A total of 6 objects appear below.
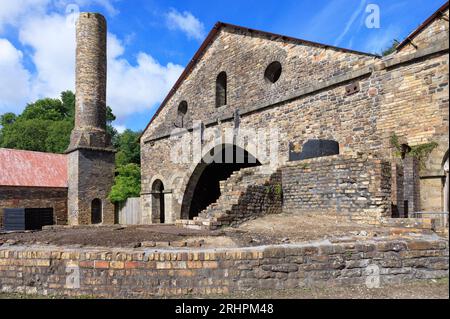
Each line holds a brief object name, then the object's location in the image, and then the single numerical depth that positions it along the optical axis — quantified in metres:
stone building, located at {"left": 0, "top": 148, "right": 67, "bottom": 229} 18.30
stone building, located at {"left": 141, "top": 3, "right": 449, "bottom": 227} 8.02
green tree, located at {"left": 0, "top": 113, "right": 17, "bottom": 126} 43.12
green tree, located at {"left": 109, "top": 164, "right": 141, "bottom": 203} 19.86
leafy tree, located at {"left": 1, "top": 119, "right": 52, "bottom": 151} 35.53
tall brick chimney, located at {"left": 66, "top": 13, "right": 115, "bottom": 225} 19.12
